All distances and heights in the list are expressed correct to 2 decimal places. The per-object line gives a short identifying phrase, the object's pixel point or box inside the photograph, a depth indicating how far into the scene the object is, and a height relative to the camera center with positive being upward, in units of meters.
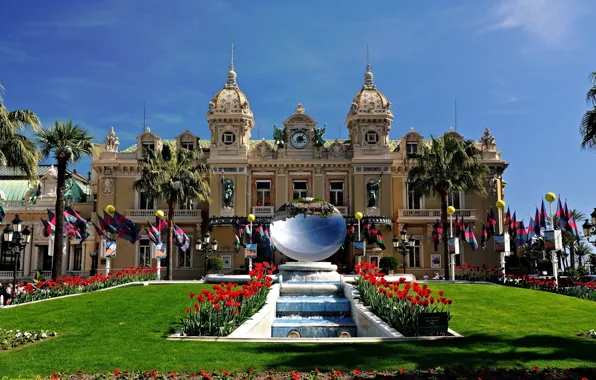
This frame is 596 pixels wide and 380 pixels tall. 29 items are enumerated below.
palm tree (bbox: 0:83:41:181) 22.80 +4.46
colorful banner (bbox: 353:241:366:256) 34.31 +0.18
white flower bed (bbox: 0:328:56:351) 15.18 -2.48
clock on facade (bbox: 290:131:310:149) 47.59 +9.33
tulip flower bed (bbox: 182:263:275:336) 15.79 -1.88
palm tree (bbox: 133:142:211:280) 37.22 +4.77
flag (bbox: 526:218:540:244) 34.78 +1.30
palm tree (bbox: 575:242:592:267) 73.79 +0.22
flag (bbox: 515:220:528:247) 34.78 +1.05
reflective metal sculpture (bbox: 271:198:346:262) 28.45 +1.05
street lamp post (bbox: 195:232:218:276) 37.59 +0.27
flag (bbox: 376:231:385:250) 39.28 +0.67
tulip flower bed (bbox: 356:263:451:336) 16.11 -1.63
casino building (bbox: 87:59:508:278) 45.66 +5.78
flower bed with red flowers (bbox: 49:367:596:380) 10.77 -2.39
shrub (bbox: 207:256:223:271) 41.34 -0.98
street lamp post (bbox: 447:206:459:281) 33.66 +0.22
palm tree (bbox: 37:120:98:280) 30.12 +5.52
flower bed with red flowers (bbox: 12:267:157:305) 25.11 -1.81
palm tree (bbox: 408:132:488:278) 36.50 +5.39
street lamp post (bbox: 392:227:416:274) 36.44 +0.54
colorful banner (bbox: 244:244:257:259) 35.69 +0.01
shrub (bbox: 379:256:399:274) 41.09 -0.92
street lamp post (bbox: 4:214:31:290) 26.03 +0.53
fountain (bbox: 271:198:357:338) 19.92 -1.18
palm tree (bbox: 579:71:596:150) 22.91 +5.14
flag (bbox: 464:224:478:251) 35.88 +0.87
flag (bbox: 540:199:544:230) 33.60 +2.12
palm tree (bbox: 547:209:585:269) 57.97 +1.11
